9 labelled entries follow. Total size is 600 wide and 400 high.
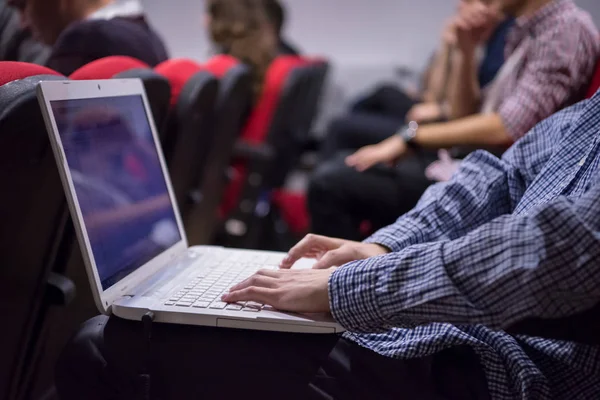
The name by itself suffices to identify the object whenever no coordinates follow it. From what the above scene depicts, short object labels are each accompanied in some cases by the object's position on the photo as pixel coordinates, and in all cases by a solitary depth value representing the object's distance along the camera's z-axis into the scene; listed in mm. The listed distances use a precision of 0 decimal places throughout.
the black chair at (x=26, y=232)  850
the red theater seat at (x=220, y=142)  1885
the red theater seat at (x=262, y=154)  2609
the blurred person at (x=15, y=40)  1821
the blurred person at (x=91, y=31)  1398
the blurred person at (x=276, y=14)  3170
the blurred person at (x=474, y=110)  1547
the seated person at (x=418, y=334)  726
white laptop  850
